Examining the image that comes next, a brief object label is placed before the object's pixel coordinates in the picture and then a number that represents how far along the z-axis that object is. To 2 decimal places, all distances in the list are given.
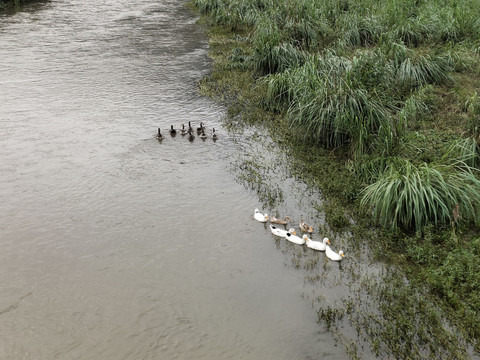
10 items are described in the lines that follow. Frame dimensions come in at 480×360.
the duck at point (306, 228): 8.43
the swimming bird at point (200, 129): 12.59
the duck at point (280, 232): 8.37
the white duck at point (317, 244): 7.93
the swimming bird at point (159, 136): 12.39
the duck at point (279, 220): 8.78
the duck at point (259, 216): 8.87
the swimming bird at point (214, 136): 12.38
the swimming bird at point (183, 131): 12.56
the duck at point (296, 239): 8.15
